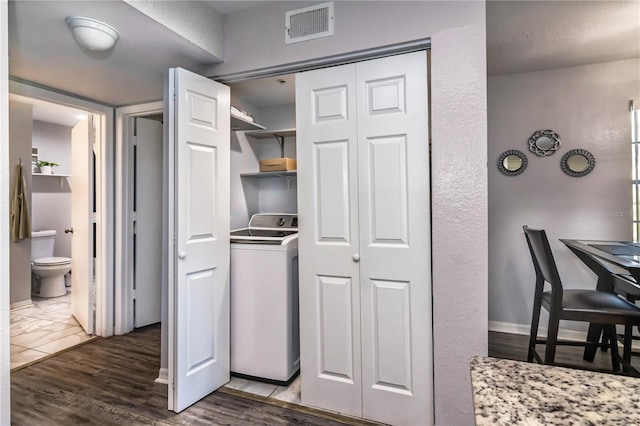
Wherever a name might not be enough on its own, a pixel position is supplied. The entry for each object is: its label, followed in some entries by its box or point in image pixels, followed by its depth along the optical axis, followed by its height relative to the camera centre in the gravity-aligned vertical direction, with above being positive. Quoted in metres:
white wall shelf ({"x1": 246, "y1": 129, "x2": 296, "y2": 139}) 2.96 +0.75
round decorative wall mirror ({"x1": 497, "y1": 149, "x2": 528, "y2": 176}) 3.12 +0.47
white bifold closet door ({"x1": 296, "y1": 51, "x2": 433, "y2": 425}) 1.81 -0.15
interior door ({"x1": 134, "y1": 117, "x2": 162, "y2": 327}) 3.32 -0.08
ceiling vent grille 1.96 +1.15
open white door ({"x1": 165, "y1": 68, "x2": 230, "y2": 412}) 1.97 -0.14
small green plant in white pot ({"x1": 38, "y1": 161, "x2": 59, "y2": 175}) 4.62 +0.67
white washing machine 2.25 -0.66
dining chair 1.88 -0.56
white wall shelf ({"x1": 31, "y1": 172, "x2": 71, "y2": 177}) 4.53 +0.57
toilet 4.17 -0.65
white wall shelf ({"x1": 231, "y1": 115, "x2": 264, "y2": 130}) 2.63 +0.75
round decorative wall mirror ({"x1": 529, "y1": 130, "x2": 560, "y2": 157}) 3.01 +0.64
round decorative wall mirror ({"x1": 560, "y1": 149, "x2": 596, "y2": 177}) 2.91 +0.44
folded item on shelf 2.53 +0.79
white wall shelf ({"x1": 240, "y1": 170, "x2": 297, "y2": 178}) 2.93 +0.36
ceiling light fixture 1.71 +0.96
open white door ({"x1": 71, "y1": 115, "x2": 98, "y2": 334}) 3.16 -0.09
